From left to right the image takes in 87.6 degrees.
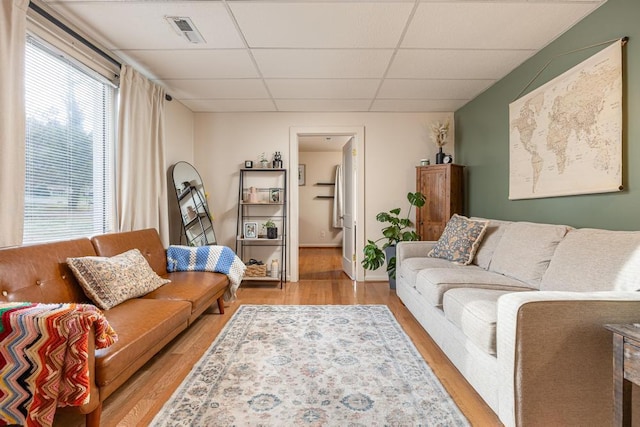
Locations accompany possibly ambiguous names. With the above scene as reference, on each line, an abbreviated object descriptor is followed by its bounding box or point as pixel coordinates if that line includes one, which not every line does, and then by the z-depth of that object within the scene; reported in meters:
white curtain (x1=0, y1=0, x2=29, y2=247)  1.78
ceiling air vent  2.28
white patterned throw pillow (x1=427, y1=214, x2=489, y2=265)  2.98
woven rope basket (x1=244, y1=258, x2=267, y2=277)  4.31
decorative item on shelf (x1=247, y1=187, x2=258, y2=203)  4.42
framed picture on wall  7.98
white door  4.66
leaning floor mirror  3.94
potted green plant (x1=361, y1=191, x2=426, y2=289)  4.07
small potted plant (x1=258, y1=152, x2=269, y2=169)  4.49
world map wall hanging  2.01
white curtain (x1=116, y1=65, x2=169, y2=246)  2.90
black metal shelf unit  4.51
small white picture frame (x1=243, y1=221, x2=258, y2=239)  4.44
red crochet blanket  1.25
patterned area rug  1.61
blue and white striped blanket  3.15
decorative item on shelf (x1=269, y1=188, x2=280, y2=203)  4.51
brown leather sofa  1.47
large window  2.16
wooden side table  1.14
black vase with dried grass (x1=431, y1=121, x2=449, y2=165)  4.22
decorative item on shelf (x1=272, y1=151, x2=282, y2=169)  4.46
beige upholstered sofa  1.37
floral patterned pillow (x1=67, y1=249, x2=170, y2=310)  1.99
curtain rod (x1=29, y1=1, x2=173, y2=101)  2.09
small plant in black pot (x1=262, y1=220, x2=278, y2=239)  4.36
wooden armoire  3.91
